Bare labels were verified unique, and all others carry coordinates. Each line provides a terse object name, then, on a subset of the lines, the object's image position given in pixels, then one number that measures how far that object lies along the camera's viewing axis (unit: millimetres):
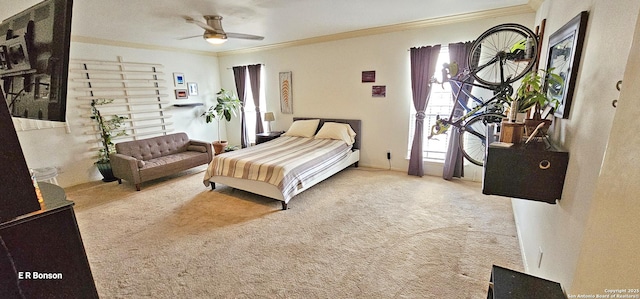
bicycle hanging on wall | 2441
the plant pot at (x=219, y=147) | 5668
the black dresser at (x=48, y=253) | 990
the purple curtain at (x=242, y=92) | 5884
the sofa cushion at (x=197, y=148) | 4918
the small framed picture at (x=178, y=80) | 5395
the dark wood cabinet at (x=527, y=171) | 1399
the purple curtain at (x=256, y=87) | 5659
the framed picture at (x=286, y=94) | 5344
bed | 3176
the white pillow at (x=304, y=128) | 4895
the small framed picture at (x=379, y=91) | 4383
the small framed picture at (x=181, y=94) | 5488
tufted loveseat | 3904
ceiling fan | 3168
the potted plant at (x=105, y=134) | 4285
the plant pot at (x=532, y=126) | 1605
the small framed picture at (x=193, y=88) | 5702
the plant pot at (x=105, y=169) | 4281
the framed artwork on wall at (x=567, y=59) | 1409
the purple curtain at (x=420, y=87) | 3854
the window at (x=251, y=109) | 5805
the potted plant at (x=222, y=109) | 5715
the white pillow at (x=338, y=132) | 4547
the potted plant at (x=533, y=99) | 1557
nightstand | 5164
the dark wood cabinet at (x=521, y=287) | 1141
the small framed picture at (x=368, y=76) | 4422
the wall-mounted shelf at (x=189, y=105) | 5445
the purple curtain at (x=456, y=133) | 3617
